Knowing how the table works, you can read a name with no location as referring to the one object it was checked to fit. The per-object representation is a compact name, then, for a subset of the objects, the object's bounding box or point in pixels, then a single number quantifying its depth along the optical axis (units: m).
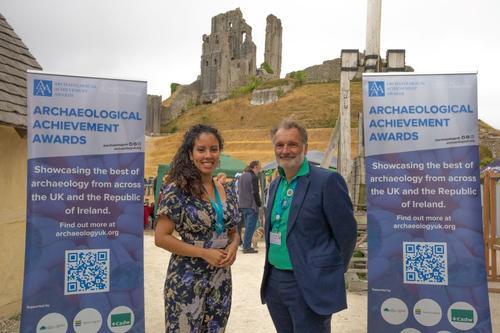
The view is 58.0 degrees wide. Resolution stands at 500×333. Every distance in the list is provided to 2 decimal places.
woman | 2.66
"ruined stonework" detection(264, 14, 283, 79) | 69.04
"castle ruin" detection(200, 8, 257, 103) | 66.56
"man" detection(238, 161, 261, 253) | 9.09
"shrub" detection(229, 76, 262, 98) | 56.66
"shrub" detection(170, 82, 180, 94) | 70.44
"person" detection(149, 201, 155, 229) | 13.27
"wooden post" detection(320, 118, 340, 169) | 6.79
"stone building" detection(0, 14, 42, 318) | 5.05
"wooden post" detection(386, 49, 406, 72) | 5.03
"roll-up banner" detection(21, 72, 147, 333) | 3.43
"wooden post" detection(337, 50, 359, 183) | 5.52
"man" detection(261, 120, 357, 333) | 2.53
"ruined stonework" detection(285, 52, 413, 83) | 57.22
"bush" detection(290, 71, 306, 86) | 55.42
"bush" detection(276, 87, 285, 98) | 51.12
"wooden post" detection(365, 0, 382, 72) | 5.41
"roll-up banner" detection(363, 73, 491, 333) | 3.53
